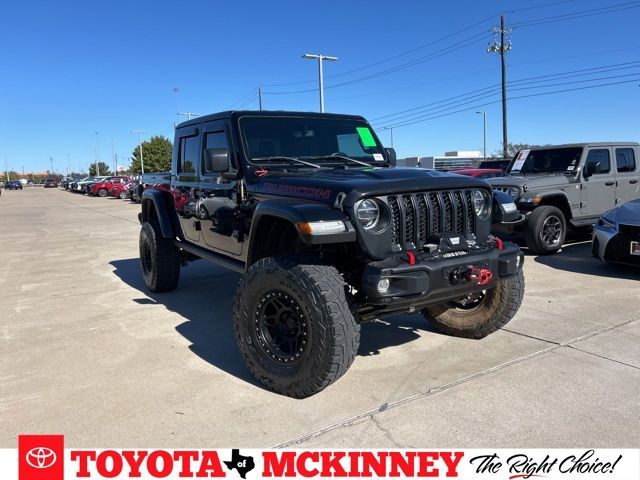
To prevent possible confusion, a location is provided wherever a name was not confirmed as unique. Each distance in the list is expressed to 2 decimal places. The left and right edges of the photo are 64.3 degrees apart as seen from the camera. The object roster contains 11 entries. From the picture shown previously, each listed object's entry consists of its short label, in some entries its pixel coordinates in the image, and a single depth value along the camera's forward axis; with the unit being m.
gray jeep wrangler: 8.24
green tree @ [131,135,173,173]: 73.12
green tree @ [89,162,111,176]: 114.56
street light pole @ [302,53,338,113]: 24.81
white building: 49.31
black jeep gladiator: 3.09
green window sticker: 4.97
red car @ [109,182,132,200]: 35.25
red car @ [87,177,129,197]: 39.88
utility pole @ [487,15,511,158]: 27.30
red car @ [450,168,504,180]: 14.14
